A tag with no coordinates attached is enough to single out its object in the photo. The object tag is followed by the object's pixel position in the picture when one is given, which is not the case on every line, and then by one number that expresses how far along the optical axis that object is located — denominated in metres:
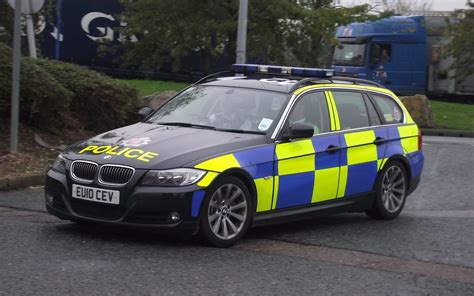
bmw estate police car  6.61
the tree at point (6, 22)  14.27
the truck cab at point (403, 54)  30.44
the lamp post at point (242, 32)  16.22
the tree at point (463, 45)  30.44
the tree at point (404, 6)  55.03
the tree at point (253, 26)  24.80
